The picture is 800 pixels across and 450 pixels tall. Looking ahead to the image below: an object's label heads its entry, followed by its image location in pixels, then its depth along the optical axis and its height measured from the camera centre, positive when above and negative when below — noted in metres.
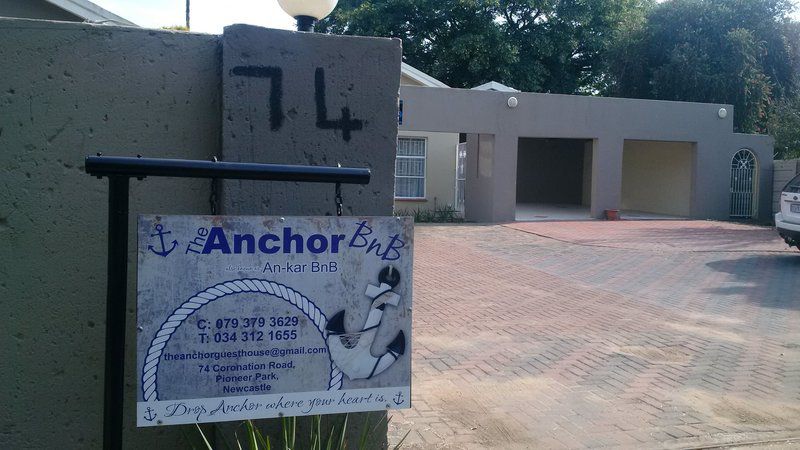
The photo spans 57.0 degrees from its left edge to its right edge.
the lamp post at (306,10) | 5.18 +1.24
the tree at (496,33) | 31.66 +7.10
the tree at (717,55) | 27.42 +5.48
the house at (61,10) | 10.88 +2.50
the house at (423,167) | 21.84 +0.66
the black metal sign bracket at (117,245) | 2.62 -0.23
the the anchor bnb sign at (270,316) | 2.81 -0.53
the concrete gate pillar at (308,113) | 3.59 +0.36
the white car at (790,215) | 12.84 -0.27
